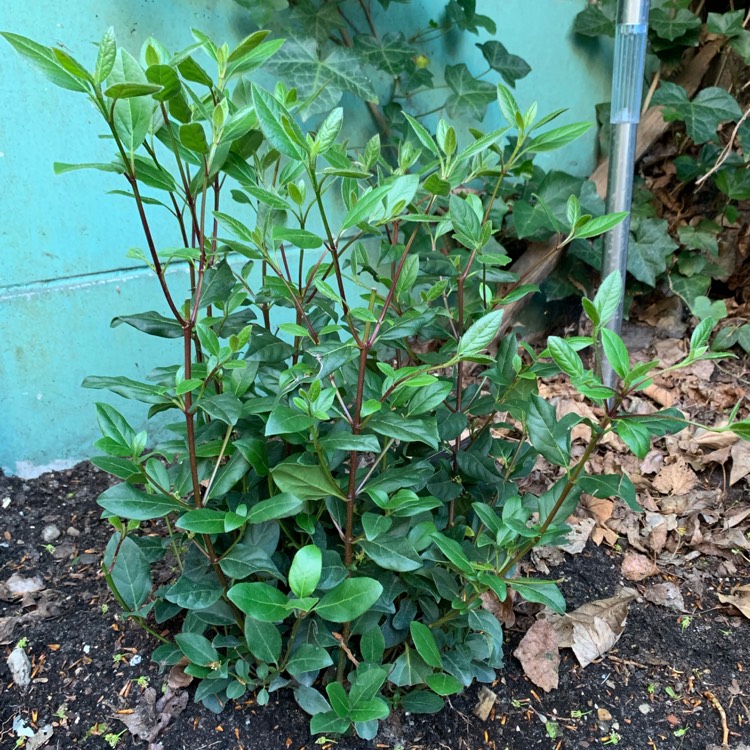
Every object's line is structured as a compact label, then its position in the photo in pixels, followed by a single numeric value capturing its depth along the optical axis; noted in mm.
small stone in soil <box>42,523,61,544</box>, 1497
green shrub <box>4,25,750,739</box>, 890
